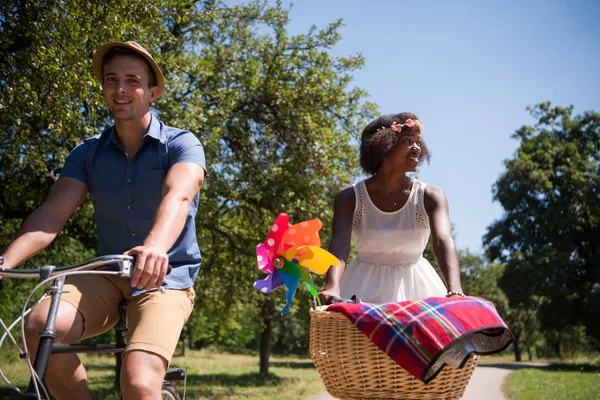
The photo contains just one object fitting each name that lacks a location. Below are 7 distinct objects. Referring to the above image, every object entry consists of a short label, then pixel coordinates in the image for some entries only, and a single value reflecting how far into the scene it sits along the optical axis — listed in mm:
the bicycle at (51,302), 2176
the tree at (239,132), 11008
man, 2639
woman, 3582
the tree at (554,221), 29219
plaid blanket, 2537
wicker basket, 2709
